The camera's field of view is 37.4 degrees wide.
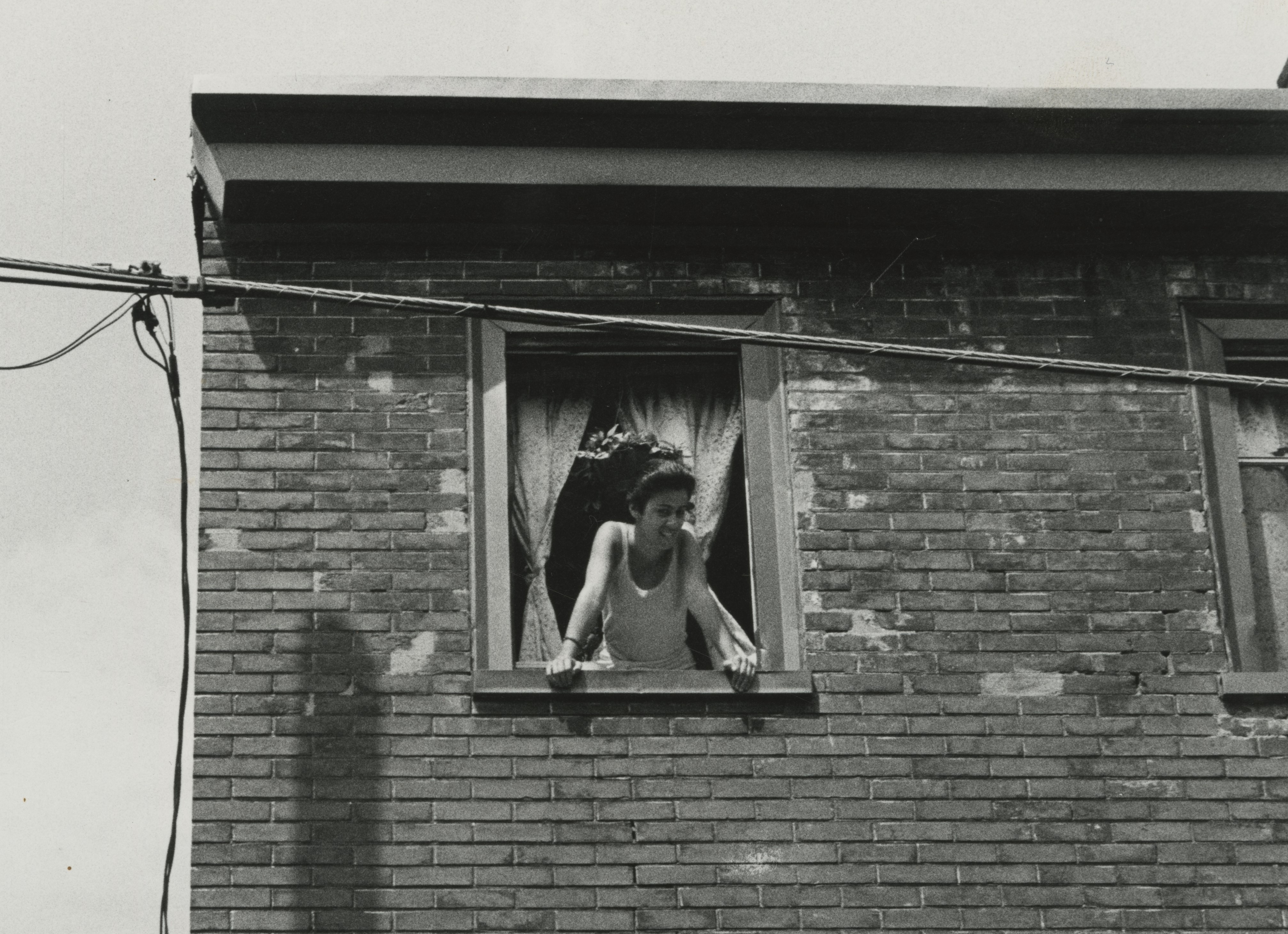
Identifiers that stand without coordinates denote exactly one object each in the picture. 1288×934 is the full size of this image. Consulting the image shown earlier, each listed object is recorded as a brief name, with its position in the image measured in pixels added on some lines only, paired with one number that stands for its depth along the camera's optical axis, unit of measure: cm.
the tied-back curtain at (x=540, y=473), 818
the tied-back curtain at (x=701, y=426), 845
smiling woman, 812
